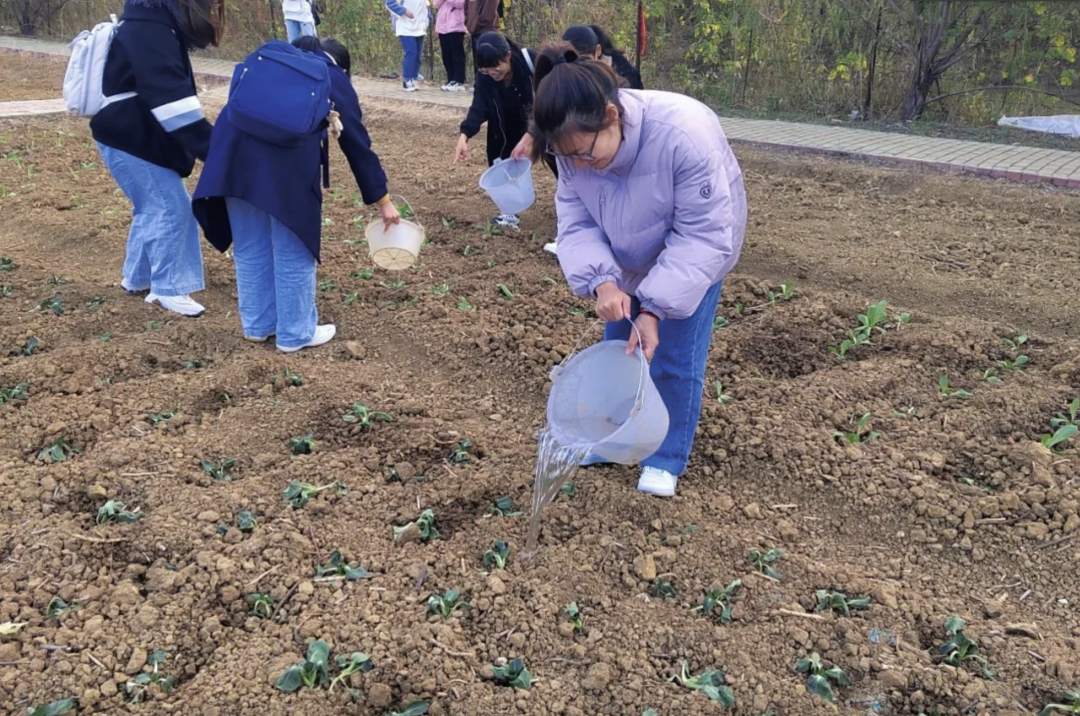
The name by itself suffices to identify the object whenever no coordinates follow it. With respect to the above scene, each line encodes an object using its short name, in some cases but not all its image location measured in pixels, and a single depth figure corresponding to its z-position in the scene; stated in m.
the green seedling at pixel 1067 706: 2.18
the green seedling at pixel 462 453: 3.21
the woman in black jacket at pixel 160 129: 3.67
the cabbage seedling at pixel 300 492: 2.94
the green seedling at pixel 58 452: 3.17
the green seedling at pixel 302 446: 3.26
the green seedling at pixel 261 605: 2.52
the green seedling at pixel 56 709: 2.15
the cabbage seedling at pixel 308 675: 2.24
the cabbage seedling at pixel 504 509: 2.93
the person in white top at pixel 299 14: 9.44
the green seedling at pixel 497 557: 2.68
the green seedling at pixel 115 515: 2.82
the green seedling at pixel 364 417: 3.39
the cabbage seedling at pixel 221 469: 3.10
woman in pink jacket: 9.70
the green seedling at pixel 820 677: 2.27
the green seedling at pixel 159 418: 3.40
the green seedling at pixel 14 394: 3.56
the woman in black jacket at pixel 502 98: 4.85
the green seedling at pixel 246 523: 2.80
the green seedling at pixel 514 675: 2.29
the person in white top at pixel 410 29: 9.98
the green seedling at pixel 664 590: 2.60
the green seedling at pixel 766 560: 2.67
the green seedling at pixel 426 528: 2.80
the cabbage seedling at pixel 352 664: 2.28
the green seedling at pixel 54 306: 4.39
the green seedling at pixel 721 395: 3.60
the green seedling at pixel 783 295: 4.52
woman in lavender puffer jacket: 2.25
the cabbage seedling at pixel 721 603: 2.51
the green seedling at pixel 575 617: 2.48
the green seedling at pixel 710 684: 2.24
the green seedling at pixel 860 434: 3.30
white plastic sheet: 7.77
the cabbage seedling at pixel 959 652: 2.35
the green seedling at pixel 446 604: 2.49
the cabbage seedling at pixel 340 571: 2.62
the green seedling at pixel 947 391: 3.55
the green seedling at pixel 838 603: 2.53
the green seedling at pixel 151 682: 2.24
